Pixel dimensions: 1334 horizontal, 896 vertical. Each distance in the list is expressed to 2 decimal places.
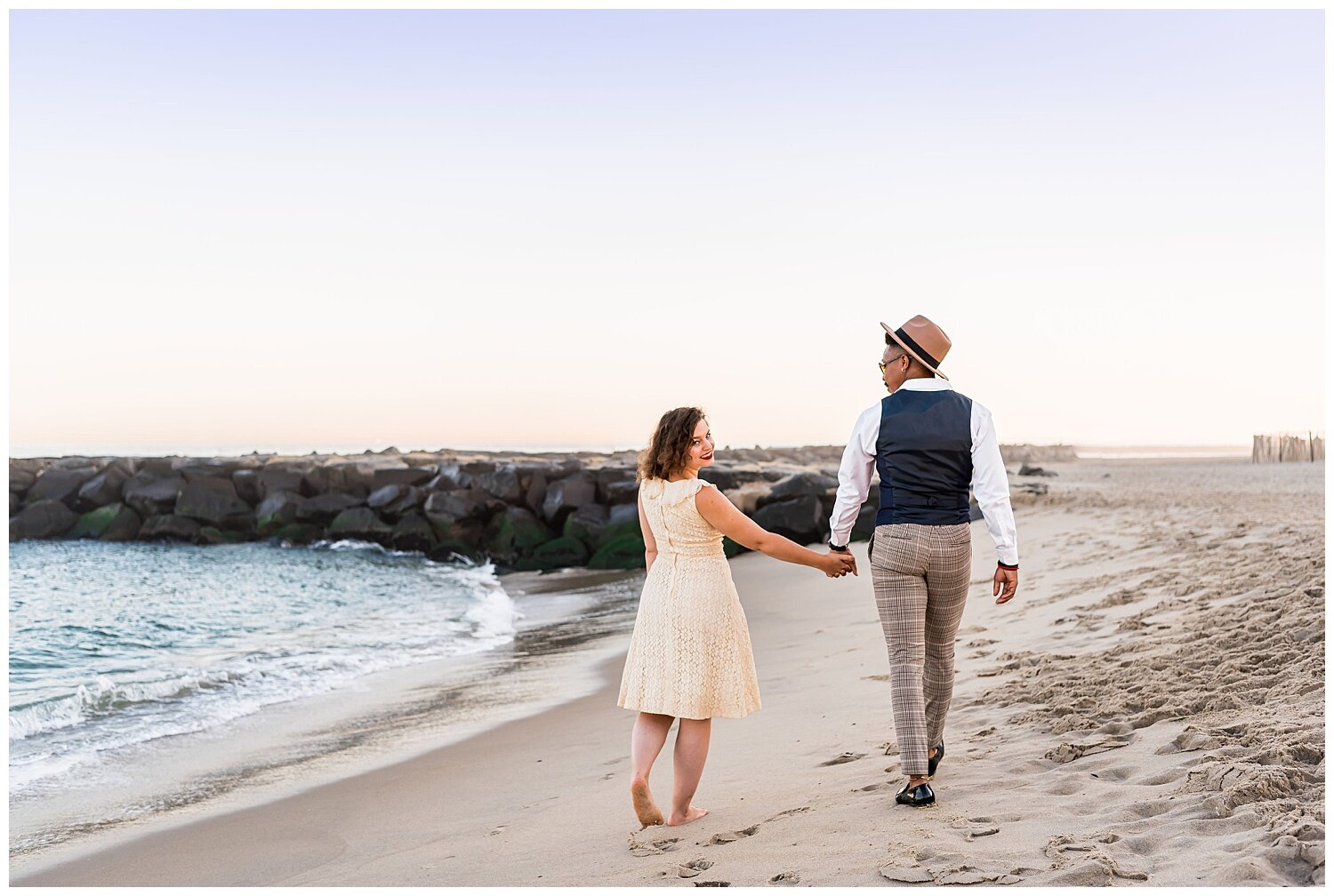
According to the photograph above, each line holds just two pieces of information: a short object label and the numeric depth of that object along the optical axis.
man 3.93
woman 3.90
